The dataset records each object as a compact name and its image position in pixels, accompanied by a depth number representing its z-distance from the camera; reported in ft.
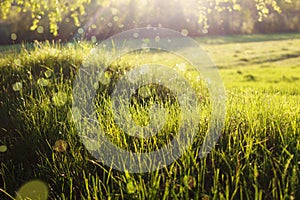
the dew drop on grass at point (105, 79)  16.79
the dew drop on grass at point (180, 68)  19.91
